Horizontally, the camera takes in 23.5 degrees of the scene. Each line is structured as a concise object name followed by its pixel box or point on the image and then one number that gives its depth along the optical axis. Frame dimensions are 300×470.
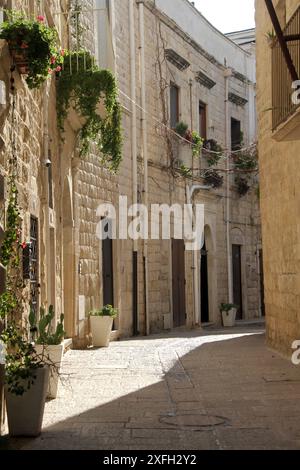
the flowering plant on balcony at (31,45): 6.37
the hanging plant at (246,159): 20.97
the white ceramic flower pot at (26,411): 5.24
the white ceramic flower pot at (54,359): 6.93
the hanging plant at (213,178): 19.25
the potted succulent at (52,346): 6.84
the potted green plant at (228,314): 19.23
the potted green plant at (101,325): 12.45
